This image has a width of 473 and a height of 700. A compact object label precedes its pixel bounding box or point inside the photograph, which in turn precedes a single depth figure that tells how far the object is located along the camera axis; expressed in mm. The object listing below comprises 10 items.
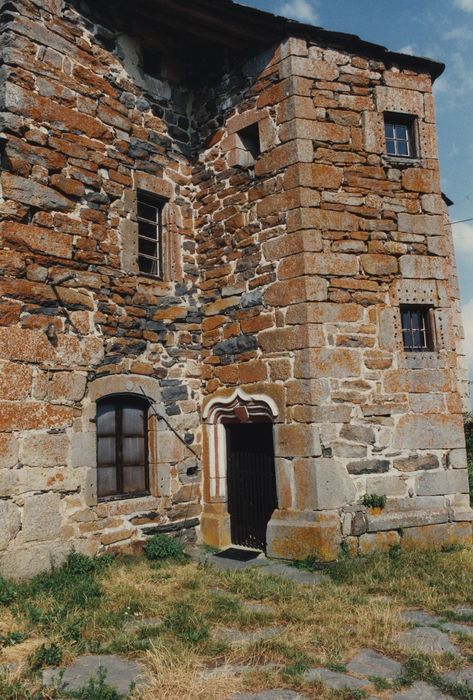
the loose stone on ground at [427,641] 4032
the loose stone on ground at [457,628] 4379
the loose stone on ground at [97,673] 3625
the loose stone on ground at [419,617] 4613
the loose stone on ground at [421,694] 3426
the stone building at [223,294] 6395
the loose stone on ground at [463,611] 4756
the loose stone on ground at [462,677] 3555
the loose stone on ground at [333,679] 3575
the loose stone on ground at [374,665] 3742
